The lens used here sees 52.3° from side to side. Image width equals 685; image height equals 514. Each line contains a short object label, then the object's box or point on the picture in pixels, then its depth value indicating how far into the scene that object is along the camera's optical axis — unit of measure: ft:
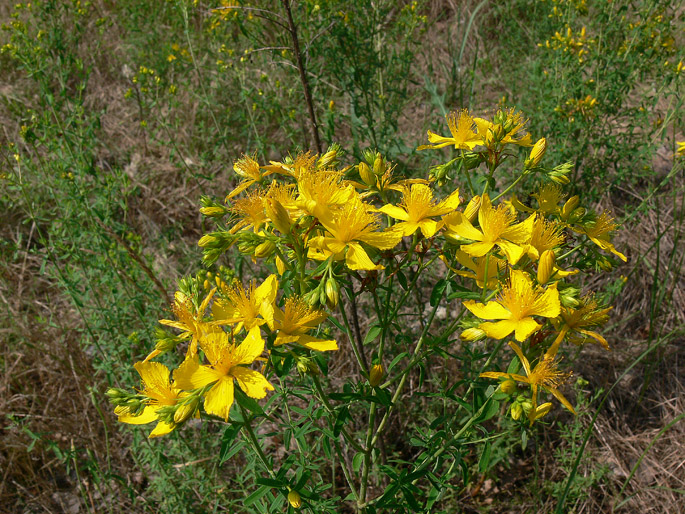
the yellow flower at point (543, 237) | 0.67
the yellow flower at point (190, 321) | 0.61
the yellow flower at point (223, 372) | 0.58
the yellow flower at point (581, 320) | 0.66
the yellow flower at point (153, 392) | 0.64
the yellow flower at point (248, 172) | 0.71
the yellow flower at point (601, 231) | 0.69
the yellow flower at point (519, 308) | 0.62
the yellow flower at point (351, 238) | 0.61
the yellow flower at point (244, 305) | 0.62
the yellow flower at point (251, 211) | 0.67
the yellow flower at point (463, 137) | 0.73
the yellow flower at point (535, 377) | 0.63
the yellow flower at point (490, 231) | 0.64
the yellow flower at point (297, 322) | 0.61
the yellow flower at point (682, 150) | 1.03
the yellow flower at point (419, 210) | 0.64
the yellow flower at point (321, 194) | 0.61
